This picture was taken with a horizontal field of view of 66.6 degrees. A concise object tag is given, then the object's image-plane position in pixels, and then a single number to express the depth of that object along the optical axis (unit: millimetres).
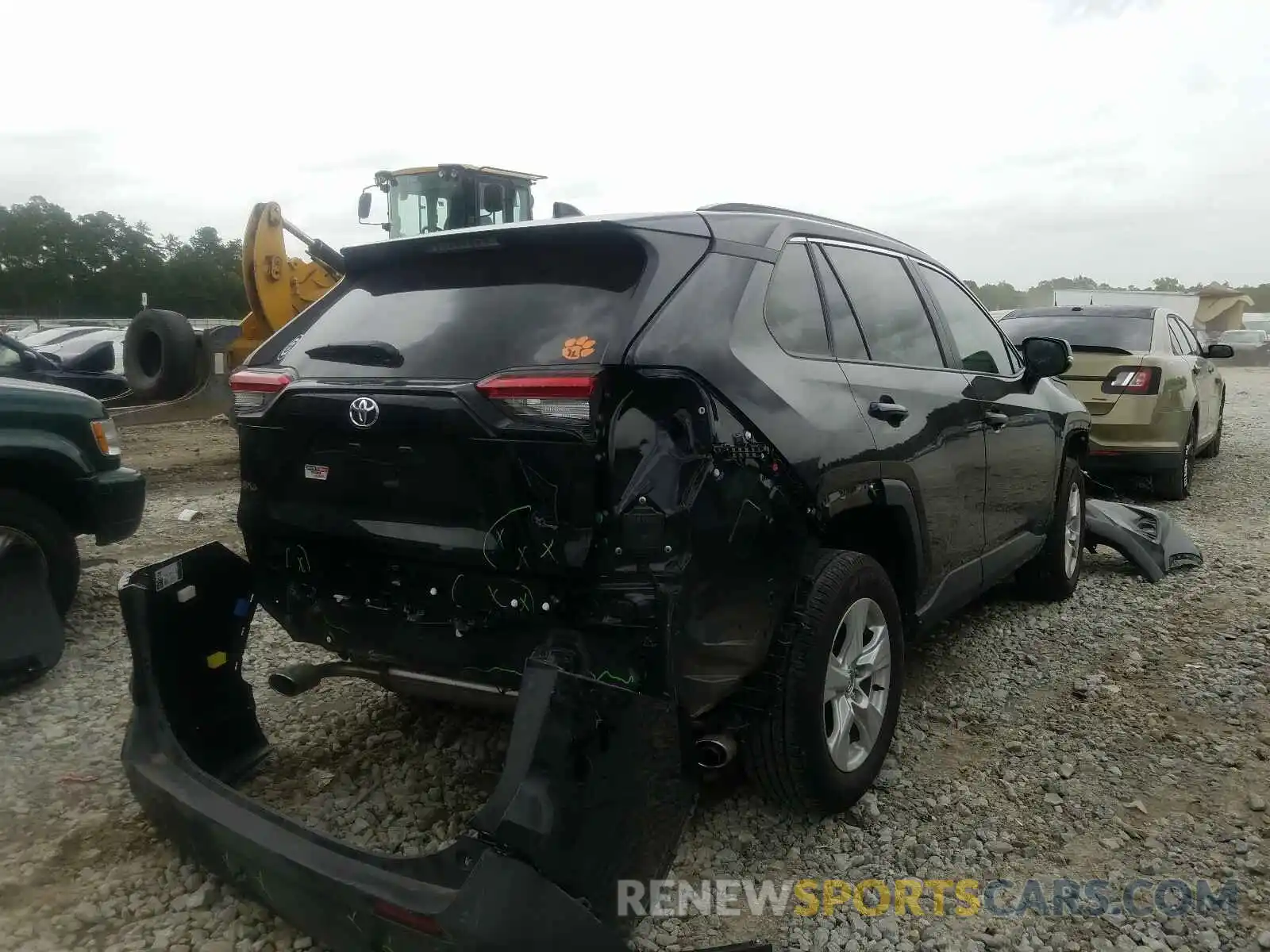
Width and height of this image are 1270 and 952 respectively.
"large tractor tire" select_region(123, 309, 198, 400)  11070
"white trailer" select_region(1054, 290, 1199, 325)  23652
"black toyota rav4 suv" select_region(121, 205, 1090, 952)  2139
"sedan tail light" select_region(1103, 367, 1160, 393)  7582
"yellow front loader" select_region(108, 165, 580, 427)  9969
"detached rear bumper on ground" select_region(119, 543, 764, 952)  1991
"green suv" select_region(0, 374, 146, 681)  4242
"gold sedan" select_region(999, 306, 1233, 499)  7594
